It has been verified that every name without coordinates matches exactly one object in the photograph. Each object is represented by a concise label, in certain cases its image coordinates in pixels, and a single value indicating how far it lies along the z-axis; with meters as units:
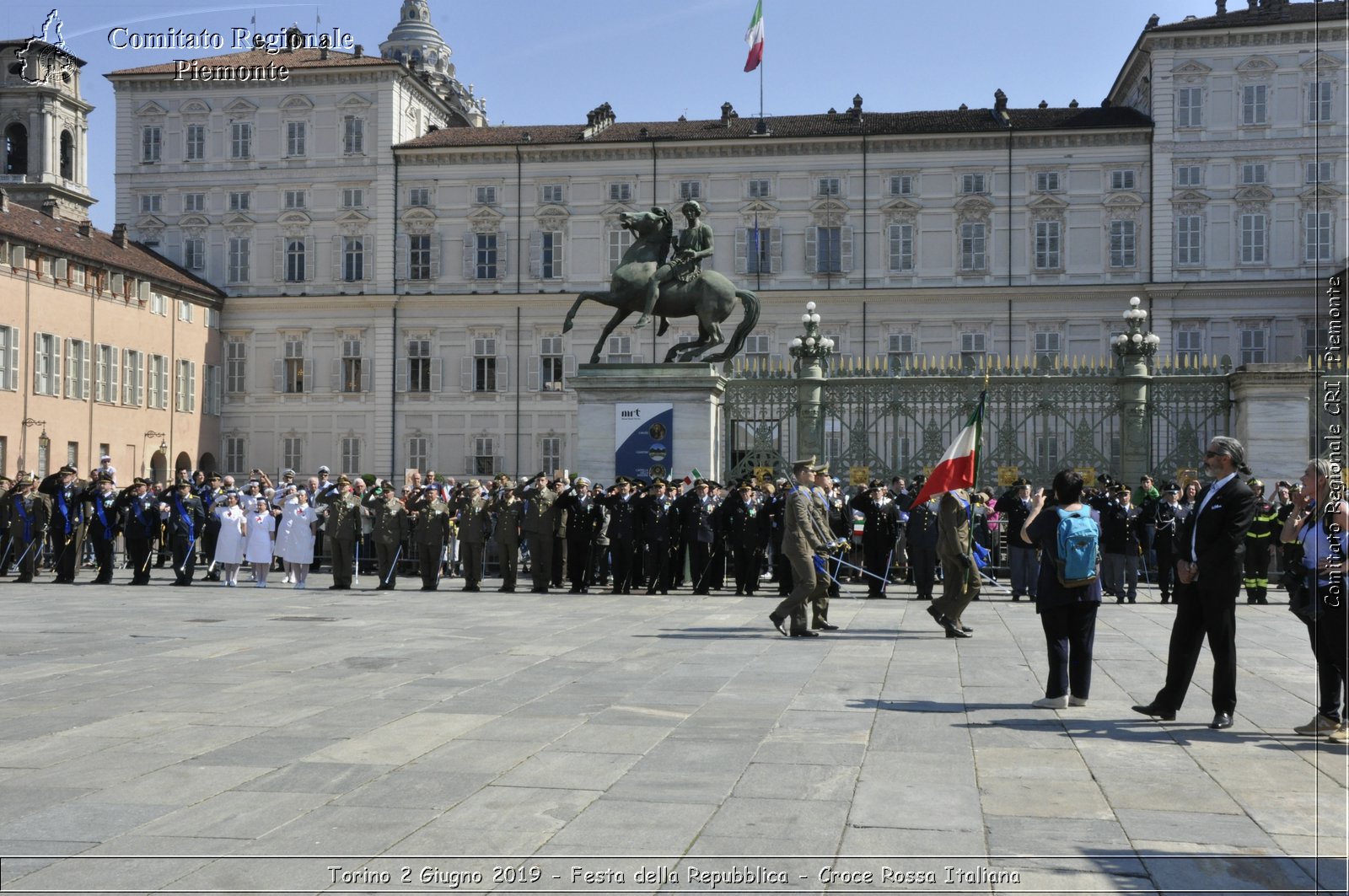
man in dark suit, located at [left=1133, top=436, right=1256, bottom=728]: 8.74
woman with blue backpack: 9.60
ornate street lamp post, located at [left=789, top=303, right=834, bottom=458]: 25.88
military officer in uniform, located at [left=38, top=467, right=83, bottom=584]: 22.53
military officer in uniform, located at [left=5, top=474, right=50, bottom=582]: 22.83
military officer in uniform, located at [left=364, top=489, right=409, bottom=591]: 21.47
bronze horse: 23.23
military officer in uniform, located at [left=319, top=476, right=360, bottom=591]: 21.61
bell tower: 68.62
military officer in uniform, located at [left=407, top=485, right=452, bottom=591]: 21.47
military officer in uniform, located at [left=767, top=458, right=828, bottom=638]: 14.02
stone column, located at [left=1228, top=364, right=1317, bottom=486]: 24.50
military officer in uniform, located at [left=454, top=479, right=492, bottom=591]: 21.47
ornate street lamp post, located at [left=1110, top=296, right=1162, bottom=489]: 25.41
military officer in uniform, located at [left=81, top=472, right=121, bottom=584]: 22.30
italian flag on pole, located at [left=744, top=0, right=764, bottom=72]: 48.62
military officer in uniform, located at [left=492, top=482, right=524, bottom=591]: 21.38
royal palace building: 50.66
